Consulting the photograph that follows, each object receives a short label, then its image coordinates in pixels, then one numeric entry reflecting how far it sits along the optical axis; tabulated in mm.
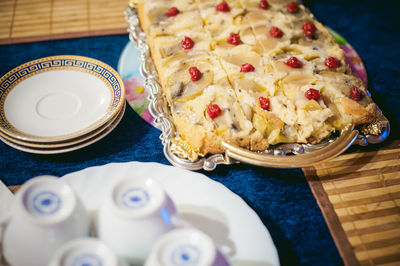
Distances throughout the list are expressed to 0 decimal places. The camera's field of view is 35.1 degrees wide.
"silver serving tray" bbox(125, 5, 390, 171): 716
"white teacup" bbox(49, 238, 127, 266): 554
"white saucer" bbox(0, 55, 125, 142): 751
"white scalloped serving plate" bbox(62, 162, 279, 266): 637
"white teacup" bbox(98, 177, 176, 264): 585
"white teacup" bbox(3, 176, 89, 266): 579
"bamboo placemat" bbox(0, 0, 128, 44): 953
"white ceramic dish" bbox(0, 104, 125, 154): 732
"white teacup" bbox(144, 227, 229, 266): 555
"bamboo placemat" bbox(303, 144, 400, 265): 706
